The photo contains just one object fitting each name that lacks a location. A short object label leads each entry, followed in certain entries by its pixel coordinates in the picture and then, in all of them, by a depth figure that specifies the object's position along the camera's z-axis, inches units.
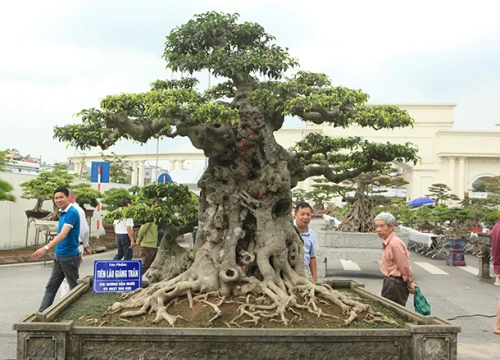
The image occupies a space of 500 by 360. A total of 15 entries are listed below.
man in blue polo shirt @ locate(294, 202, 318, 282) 252.8
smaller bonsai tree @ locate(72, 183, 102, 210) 679.1
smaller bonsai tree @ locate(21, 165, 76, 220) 617.3
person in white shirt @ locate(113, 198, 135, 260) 441.4
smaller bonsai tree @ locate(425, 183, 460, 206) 1206.1
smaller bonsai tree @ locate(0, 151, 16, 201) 559.5
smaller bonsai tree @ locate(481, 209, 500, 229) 703.7
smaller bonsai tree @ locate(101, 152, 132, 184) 1580.1
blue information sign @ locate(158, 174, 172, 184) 492.7
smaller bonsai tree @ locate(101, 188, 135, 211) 641.0
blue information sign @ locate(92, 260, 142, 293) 256.8
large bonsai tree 213.9
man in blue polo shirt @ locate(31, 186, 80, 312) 266.1
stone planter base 178.4
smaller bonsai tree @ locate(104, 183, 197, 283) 247.4
